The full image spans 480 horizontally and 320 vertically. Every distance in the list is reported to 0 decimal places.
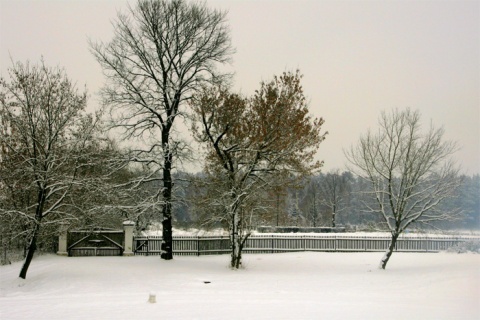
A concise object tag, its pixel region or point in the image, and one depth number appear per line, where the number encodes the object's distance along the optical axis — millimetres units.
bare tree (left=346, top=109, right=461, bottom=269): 20172
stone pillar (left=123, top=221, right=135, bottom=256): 23844
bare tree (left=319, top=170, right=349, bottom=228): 56438
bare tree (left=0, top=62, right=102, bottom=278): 17203
